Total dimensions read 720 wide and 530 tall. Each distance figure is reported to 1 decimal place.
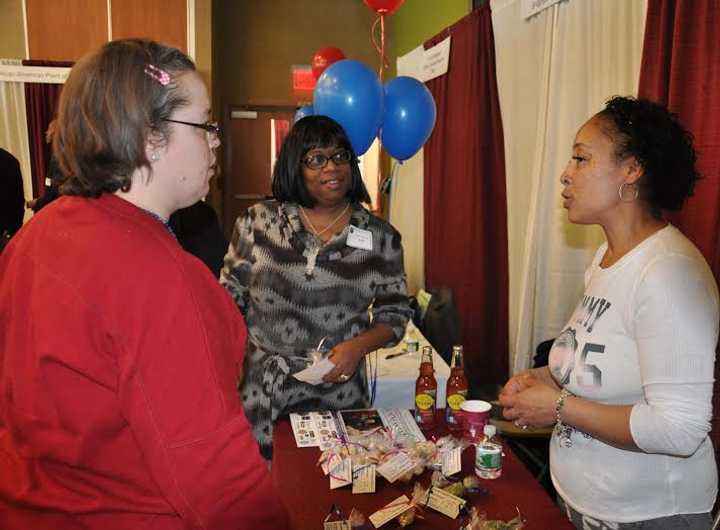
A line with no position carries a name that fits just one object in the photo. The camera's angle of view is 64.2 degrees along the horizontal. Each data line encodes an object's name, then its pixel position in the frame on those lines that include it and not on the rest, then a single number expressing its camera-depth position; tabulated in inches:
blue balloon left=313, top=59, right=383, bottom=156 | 107.0
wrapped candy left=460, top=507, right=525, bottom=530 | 43.4
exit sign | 247.8
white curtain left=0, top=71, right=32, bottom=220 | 218.5
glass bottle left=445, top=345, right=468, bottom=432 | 64.2
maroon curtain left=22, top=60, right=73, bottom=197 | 217.3
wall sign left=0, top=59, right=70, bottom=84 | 213.0
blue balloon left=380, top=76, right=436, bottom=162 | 117.3
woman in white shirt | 43.1
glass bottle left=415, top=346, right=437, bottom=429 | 64.6
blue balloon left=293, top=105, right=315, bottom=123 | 133.8
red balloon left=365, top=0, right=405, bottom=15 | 147.6
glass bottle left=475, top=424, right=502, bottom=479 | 52.7
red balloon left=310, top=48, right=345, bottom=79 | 177.3
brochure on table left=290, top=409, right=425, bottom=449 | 61.3
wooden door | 248.4
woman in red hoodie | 28.7
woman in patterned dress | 70.4
